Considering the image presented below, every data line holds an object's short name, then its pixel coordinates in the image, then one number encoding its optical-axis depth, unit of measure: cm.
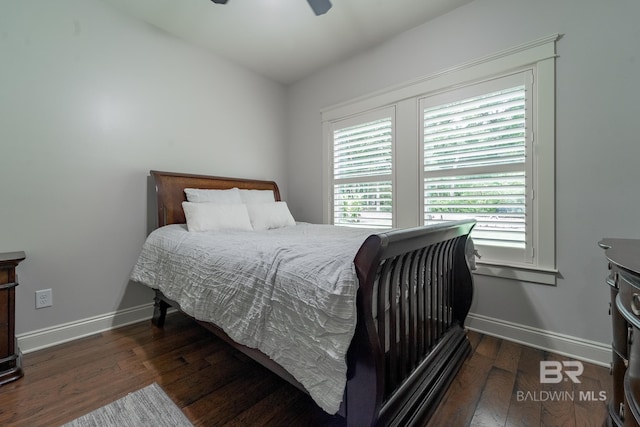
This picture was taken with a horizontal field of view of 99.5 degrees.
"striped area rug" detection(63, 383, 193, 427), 125
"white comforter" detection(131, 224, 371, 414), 96
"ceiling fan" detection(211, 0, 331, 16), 162
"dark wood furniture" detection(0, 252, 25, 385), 158
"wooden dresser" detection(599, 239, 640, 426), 79
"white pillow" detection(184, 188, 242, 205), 255
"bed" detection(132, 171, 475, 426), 94
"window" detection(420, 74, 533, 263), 203
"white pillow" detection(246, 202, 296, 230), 268
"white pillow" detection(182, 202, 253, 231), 226
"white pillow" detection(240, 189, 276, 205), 292
